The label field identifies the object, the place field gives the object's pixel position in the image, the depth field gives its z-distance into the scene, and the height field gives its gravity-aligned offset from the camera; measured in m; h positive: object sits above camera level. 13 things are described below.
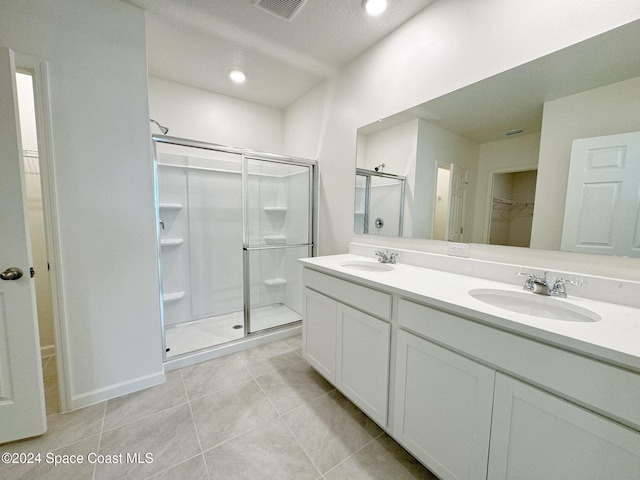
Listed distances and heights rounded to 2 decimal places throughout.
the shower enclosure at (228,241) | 2.47 -0.25
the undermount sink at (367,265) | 1.77 -0.34
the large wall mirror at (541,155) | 1.02 +0.35
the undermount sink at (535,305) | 0.99 -0.36
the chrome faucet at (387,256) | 1.83 -0.27
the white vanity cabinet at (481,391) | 0.68 -0.59
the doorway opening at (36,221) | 1.95 -0.06
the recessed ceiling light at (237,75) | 2.29 +1.34
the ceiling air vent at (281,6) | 1.54 +1.34
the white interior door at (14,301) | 1.21 -0.46
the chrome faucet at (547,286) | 1.10 -0.28
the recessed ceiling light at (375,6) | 1.54 +1.35
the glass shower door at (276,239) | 2.46 -0.22
